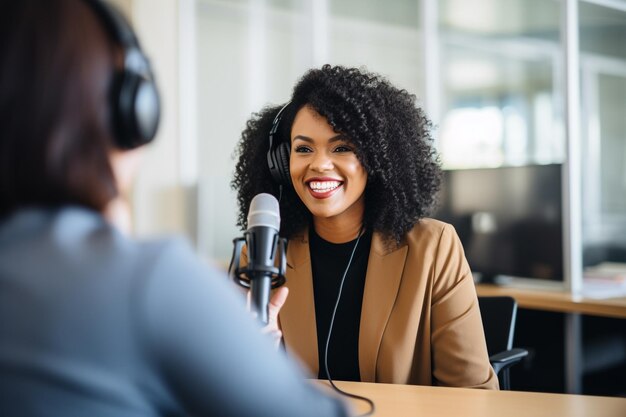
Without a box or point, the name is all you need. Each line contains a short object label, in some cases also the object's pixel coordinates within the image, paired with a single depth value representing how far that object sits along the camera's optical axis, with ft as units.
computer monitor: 9.45
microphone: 3.61
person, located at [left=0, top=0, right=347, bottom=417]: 1.95
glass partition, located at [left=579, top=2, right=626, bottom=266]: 11.60
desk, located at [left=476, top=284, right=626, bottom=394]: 8.32
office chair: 6.38
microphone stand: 3.57
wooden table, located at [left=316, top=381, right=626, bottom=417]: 3.81
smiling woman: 5.28
